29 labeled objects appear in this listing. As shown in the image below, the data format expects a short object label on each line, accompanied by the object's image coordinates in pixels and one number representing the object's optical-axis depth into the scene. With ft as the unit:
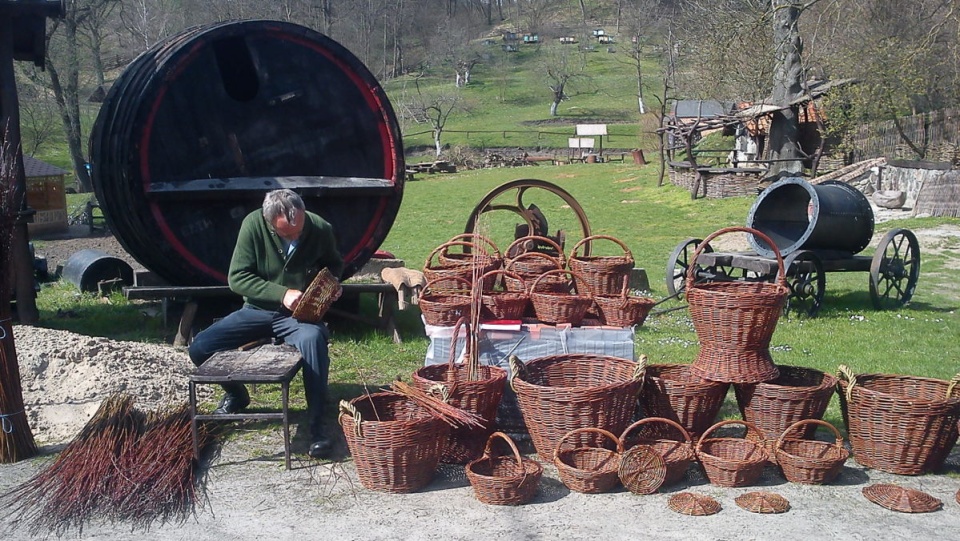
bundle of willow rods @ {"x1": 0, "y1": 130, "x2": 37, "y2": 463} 16.44
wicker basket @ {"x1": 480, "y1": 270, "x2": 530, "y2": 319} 20.39
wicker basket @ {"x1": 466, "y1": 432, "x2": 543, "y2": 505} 14.99
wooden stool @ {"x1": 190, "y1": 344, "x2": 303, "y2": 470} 16.15
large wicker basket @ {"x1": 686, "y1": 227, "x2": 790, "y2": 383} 16.78
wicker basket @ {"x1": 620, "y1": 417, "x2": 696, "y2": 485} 15.87
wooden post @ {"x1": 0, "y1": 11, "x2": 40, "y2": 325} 25.96
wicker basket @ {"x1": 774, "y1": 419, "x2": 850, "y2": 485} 15.76
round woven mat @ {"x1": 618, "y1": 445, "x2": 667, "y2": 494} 15.47
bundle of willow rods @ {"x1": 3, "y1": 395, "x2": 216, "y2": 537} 14.61
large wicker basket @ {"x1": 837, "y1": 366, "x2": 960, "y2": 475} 16.02
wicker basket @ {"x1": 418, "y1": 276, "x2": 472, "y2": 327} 20.10
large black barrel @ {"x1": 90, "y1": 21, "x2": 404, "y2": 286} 24.03
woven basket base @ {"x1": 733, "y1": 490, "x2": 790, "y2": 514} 14.75
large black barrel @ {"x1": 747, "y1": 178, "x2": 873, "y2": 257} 33.42
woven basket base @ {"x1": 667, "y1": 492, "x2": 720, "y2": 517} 14.68
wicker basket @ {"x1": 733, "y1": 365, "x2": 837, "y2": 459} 16.71
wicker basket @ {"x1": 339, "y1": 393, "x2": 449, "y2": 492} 15.28
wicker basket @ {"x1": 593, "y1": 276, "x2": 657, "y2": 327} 20.71
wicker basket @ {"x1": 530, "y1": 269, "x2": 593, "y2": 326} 20.16
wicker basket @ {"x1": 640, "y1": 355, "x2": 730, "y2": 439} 17.13
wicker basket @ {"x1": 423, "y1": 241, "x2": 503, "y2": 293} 22.17
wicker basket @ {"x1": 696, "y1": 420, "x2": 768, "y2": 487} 15.70
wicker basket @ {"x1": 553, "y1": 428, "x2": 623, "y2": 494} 15.46
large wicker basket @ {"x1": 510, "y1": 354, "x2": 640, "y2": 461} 16.07
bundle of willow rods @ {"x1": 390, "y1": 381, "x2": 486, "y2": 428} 15.70
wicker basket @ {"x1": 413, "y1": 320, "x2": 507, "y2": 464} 16.52
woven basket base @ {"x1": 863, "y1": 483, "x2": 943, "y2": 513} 14.80
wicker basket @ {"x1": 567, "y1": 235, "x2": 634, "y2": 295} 24.35
